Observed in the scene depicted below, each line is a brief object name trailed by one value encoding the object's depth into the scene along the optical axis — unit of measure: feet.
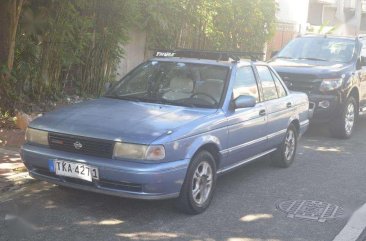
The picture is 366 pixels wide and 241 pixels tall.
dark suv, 30.63
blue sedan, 15.29
